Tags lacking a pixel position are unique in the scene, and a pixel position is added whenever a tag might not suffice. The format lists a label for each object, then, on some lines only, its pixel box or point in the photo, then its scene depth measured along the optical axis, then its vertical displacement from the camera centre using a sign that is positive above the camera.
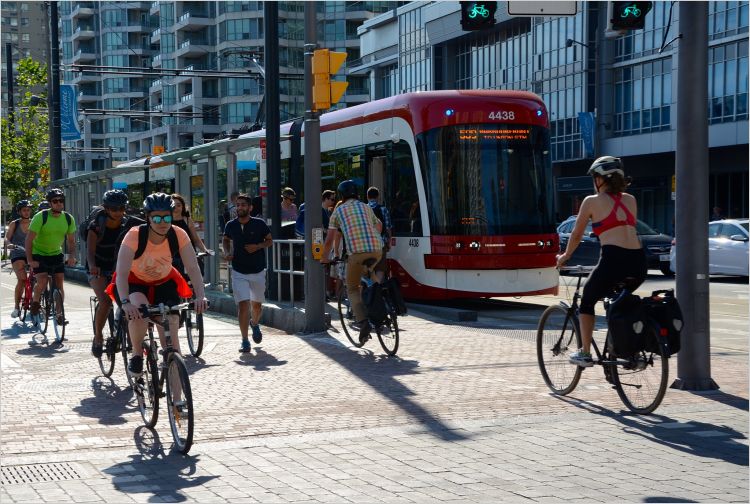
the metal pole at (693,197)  8.89 +0.03
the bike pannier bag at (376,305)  11.59 -1.02
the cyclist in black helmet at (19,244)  15.91 -0.51
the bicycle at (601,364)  7.93 -1.18
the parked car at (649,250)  28.23 -1.20
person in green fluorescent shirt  13.67 -0.37
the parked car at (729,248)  24.98 -1.06
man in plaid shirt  12.05 -0.32
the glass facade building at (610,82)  42.72 +5.11
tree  42.72 +2.47
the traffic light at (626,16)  11.44 +1.85
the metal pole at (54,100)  32.41 +3.16
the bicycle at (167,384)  6.97 -1.15
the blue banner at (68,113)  35.06 +2.89
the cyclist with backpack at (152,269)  7.54 -0.42
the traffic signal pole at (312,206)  13.60 -0.02
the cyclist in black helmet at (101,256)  10.67 -0.46
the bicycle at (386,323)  11.59 -1.20
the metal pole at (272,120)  15.98 +1.23
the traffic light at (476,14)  13.77 +2.27
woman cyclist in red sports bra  8.07 -0.21
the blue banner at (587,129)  48.06 +3.04
